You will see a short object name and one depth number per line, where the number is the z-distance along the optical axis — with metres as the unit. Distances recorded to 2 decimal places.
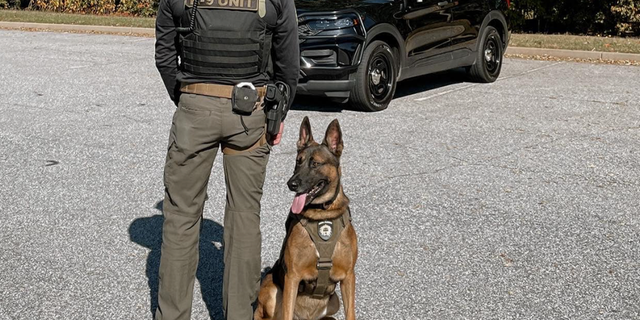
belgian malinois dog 4.01
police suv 9.73
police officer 3.80
